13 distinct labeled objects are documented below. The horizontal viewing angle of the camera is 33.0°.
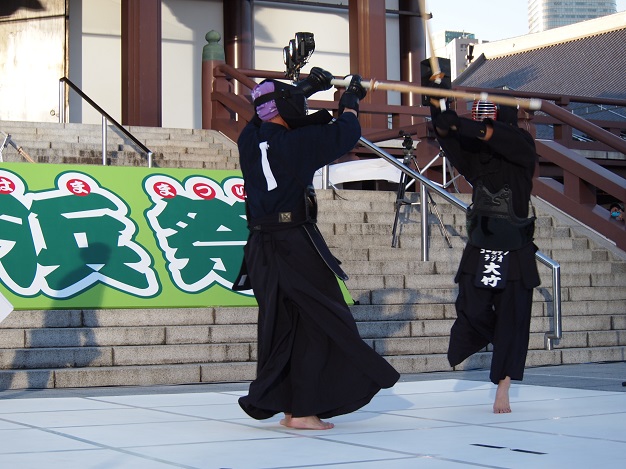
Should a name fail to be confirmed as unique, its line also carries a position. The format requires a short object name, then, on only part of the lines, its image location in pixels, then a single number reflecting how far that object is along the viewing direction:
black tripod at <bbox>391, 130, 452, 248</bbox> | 11.21
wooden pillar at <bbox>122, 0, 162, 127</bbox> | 17.33
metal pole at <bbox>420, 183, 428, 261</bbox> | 10.78
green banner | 8.55
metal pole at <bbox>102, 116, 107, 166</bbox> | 13.69
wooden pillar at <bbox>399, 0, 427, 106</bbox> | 21.92
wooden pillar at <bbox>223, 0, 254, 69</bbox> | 20.41
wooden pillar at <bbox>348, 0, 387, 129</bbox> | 19.03
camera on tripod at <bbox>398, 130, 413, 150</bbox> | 12.47
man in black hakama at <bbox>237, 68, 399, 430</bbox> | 5.35
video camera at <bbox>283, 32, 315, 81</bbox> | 6.12
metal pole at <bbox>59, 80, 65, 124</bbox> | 15.94
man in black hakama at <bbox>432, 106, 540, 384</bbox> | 6.11
